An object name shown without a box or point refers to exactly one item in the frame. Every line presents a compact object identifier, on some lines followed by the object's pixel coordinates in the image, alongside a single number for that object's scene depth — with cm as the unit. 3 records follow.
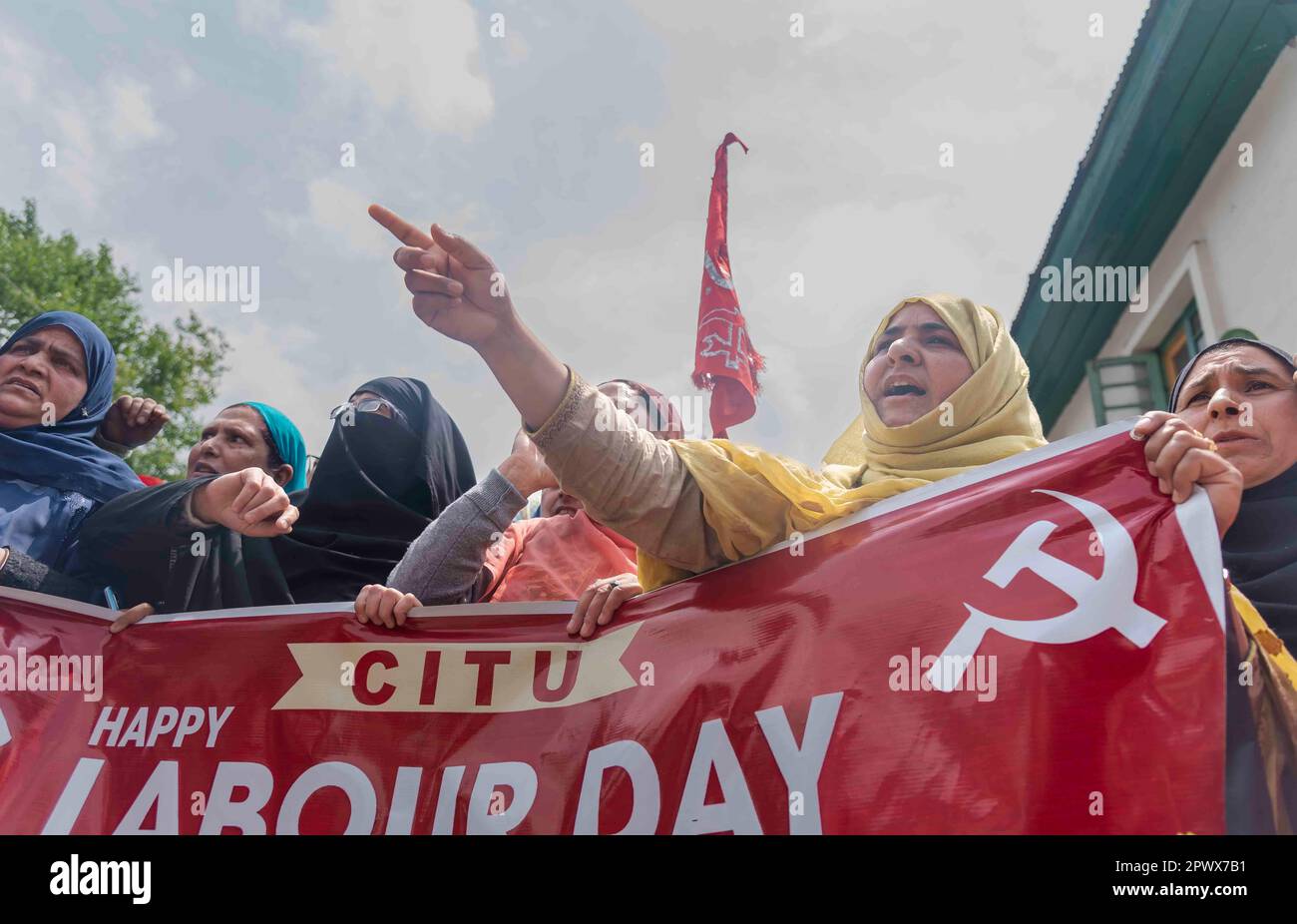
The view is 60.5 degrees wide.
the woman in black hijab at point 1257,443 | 214
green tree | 1350
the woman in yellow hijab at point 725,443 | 209
